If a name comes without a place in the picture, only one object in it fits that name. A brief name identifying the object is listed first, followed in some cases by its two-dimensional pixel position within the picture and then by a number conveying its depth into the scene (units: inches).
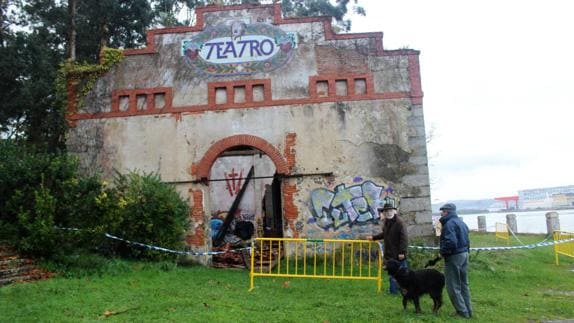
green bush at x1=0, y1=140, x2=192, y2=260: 407.5
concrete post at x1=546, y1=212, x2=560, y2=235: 829.2
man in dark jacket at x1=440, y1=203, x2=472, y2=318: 282.7
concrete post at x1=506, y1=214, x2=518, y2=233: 943.0
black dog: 288.7
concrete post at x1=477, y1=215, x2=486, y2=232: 1050.7
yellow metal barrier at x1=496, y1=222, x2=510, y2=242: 802.0
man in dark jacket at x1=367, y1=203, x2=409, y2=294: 331.0
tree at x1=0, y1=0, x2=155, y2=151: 627.2
